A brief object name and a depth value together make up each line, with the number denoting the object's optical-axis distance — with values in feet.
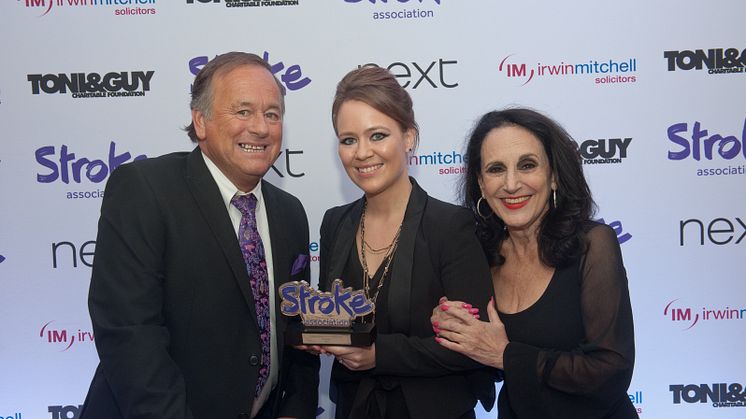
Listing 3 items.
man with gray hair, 6.07
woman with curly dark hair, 6.79
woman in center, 6.71
